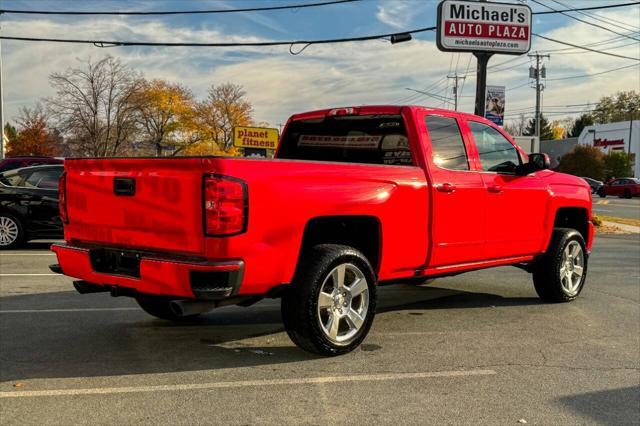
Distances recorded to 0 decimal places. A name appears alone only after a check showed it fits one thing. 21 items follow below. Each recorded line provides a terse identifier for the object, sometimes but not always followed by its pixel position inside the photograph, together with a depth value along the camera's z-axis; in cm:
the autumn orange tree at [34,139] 5684
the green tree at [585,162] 6011
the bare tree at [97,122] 4316
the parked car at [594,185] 5156
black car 1108
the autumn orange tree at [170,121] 6550
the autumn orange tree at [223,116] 7300
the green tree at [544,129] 11050
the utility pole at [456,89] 7005
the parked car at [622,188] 4603
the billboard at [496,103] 2080
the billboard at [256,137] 5047
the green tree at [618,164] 5944
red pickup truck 396
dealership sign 1884
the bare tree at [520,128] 12175
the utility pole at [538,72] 6744
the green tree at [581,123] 10120
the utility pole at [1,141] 2897
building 6750
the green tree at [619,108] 10000
